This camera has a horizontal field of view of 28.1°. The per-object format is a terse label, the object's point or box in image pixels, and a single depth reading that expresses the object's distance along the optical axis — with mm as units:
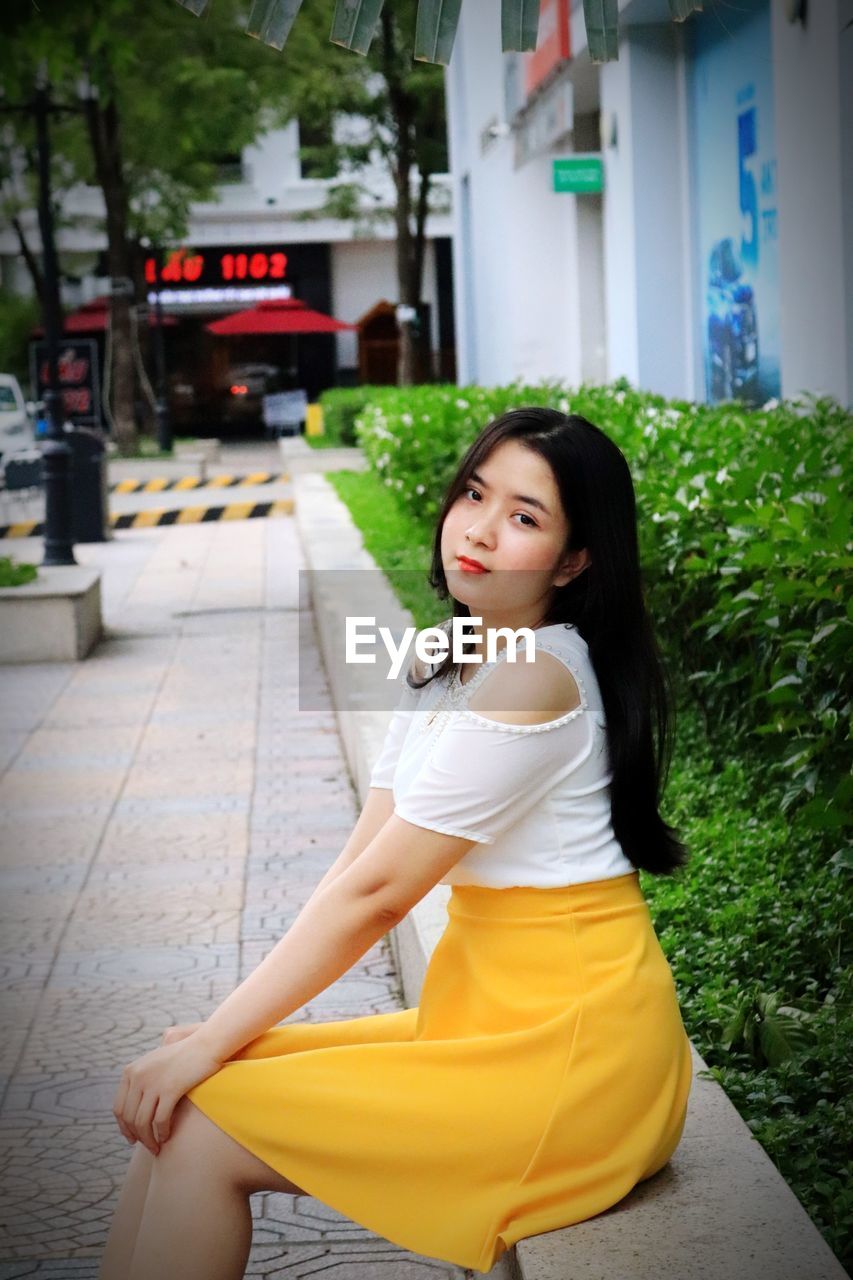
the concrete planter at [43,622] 10180
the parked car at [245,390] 41625
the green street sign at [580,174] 14102
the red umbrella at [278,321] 35500
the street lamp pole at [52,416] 12836
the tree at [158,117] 24844
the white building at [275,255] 39594
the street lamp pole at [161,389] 30609
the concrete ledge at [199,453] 26688
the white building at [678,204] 8727
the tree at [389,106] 26688
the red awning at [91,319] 37938
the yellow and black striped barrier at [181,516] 19516
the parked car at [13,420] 28234
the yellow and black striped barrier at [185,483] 24297
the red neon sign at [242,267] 40188
